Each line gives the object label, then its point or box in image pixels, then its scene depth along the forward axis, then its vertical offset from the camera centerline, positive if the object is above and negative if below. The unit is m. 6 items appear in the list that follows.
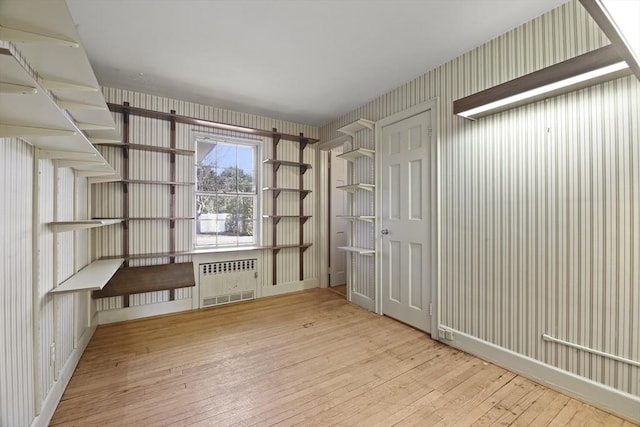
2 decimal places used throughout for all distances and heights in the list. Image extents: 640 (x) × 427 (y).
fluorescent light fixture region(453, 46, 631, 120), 1.55 +0.87
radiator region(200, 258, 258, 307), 3.70 -0.98
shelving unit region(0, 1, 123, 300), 0.98 +0.72
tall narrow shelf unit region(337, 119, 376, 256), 3.48 +0.37
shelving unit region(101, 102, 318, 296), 3.20 +0.74
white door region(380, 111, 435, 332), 2.92 -0.09
